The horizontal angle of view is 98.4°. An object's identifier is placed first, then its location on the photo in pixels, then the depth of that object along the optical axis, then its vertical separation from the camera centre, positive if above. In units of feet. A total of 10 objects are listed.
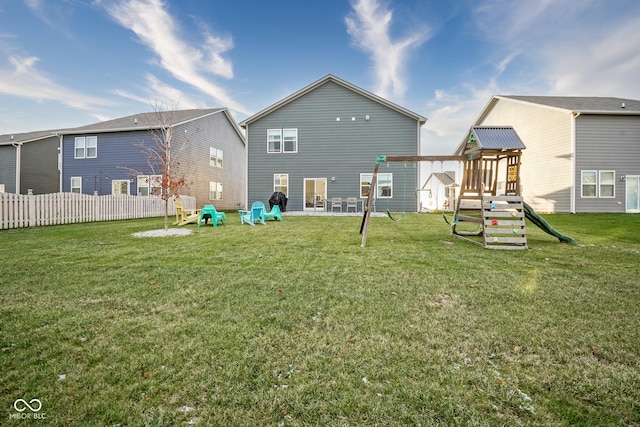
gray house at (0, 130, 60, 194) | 71.67 +9.89
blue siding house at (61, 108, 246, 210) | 62.49 +11.88
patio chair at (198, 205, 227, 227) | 34.03 -1.09
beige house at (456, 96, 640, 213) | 51.75 +9.39
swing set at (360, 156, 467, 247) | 23.90 +4.11
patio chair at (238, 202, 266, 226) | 36.39 -1.40
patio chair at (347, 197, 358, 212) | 56.70 +0.48
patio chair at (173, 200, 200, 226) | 36.16 -1.69
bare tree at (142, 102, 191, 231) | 58.65 +14.50
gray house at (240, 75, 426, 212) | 56.44 +12.43
